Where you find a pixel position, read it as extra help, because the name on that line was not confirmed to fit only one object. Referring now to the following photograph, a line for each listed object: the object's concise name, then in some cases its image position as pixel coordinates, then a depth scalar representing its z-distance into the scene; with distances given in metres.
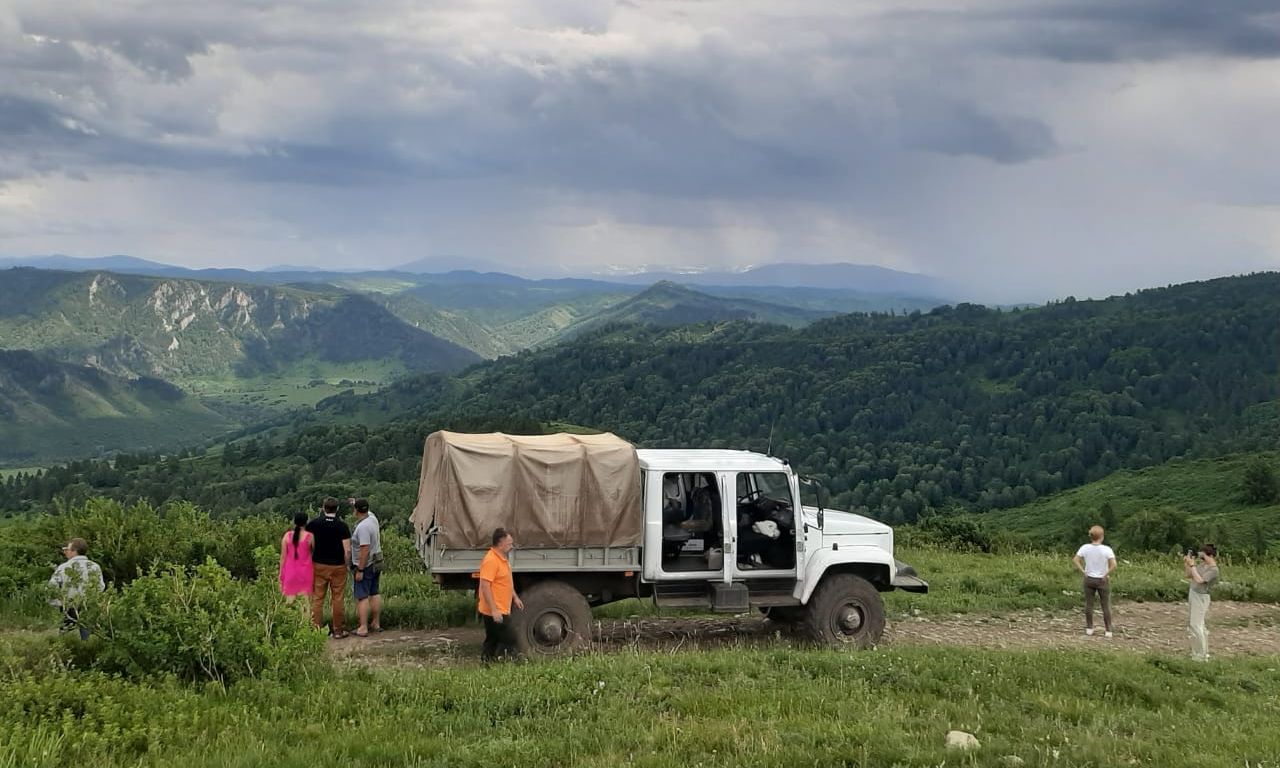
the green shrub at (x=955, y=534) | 25.22
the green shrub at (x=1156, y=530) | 35.41
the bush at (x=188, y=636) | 7.74
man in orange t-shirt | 9.55
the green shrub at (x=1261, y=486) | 69.69
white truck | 10.40
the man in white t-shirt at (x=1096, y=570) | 13.03
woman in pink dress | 11.69
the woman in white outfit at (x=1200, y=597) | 11.55
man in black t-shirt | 11.59
